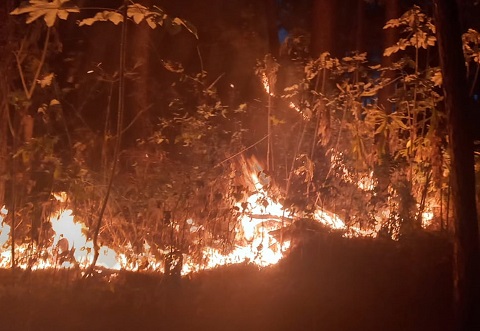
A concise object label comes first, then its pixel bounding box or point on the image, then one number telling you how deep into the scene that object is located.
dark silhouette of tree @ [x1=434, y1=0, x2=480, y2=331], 5.07
